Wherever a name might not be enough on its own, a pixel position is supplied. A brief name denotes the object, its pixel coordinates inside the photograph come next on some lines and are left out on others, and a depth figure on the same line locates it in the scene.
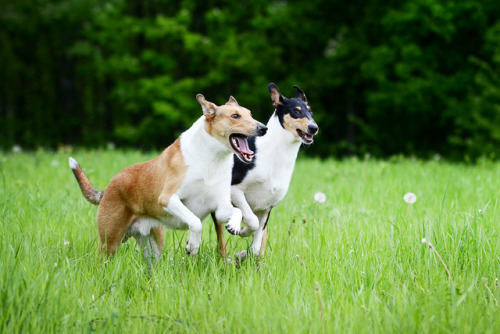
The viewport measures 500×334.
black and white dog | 9.43
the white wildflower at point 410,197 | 8.99
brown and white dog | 8.45
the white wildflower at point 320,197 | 10.20
